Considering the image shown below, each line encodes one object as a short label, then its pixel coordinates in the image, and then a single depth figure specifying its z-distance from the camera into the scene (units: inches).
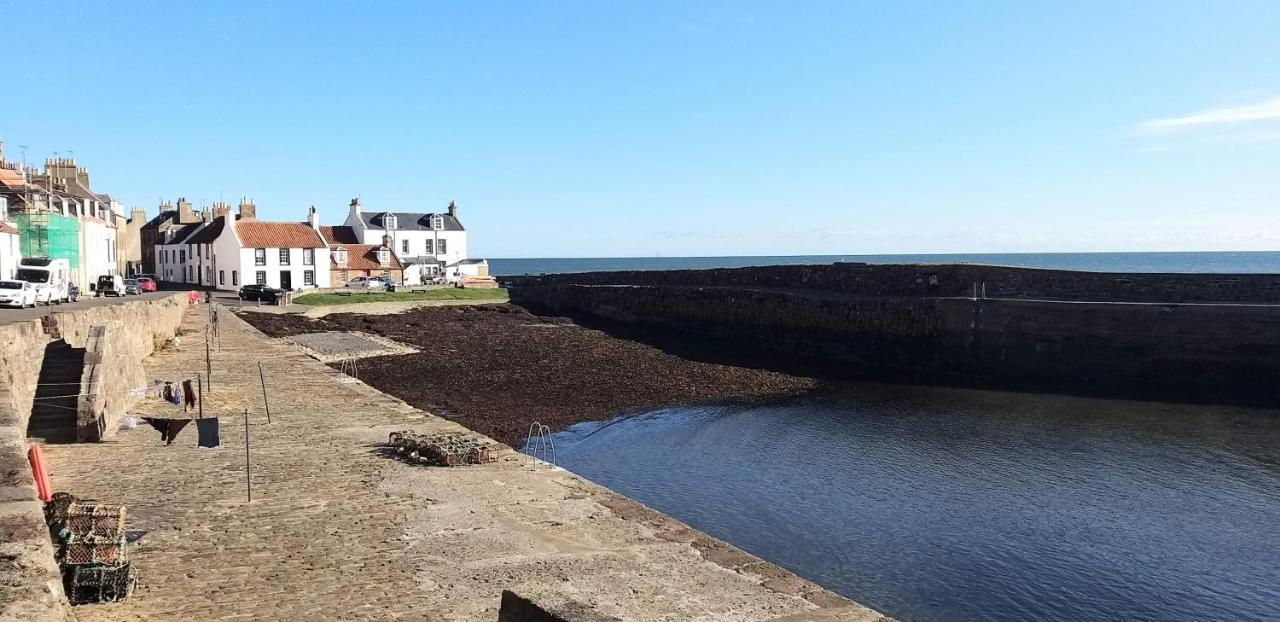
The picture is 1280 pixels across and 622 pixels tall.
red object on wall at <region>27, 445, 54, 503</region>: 370.0
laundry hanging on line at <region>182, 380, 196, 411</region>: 660.7
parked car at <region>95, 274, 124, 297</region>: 1633.9
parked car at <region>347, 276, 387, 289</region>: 2295.8
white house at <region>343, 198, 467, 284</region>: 2783.0
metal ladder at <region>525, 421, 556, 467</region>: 705.0
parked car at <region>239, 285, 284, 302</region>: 1875.0
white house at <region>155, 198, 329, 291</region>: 2183.8
